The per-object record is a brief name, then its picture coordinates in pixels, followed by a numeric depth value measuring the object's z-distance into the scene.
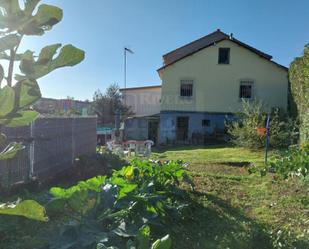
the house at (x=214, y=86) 15.07
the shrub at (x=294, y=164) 2.87
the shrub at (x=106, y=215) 1.70
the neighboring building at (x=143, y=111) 16.59
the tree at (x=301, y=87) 7.53
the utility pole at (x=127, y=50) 18.00
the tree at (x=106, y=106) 21.17
